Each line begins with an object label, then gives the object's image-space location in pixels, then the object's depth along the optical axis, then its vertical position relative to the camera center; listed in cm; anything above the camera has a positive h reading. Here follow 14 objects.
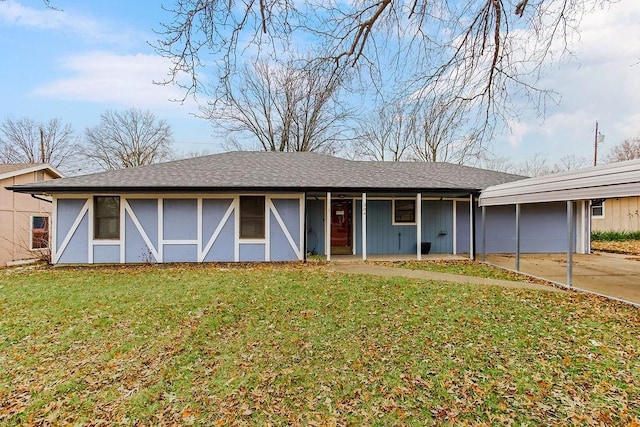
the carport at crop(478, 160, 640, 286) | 570 +65
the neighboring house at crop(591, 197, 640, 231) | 1703 +17
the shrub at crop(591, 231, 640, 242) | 1658 -90
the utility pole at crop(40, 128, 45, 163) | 2489 +545
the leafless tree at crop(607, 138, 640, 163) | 2389 +507
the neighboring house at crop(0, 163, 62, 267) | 1295 -9
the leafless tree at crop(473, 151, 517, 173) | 2942 +482
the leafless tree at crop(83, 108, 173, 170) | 2741 +658
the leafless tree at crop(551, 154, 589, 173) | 2828 +488
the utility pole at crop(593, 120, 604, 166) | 1972 +494
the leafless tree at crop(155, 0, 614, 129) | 361 +236
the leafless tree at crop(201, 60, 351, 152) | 2203 +658
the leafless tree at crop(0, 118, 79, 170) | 2678 +620
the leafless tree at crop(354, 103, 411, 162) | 2224 +535
